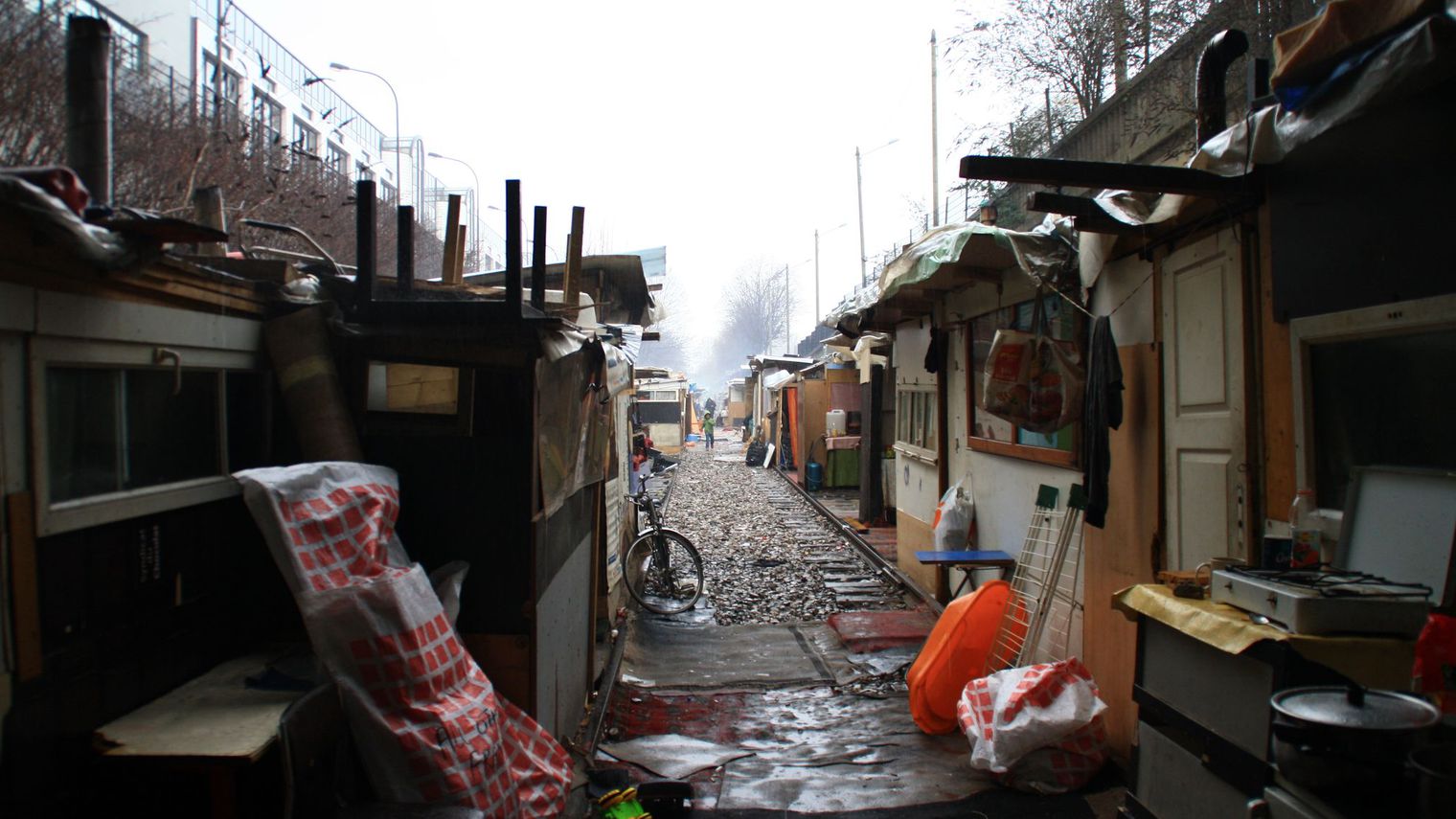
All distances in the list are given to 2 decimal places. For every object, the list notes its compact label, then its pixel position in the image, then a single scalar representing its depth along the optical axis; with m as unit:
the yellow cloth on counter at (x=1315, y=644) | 2.90
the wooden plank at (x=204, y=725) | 2.94
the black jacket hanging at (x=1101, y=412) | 5.40
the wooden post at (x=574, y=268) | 5.96
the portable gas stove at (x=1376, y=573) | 2.93
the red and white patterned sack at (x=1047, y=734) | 5.14
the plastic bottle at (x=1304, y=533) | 3.72
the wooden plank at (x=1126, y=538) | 5.36
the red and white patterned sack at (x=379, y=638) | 3.38
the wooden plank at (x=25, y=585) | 2.65
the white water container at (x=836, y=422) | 21.56
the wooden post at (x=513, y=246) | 4.56
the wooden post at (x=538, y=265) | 5.23
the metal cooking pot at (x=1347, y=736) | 2.37
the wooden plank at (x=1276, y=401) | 4.02
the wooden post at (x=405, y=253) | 5.02
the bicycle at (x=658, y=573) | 10.45
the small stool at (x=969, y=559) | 7.59
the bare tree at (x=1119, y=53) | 9.06
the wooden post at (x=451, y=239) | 5.65
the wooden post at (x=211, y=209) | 4.45
